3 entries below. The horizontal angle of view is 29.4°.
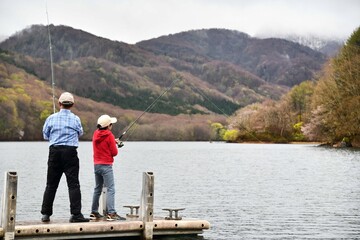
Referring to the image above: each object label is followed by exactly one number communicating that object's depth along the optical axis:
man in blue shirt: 16.36
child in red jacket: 17.47
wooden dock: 15.66
